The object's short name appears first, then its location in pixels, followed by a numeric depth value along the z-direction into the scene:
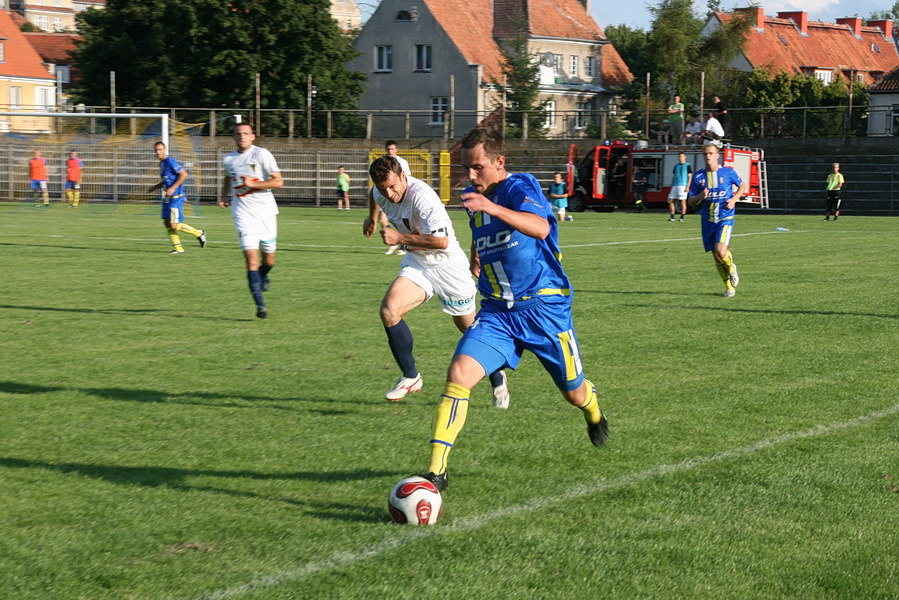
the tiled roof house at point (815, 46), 79.25
